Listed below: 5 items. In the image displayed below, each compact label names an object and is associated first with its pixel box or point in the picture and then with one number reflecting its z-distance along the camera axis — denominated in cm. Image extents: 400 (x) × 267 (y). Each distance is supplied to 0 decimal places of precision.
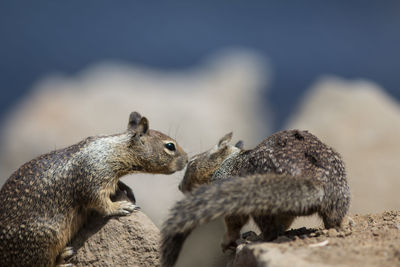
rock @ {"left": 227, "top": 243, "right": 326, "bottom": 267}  608
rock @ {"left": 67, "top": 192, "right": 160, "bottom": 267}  876
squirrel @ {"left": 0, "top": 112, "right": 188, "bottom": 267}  830
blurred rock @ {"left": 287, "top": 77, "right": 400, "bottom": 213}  1773
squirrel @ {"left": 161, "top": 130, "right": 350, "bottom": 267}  717
